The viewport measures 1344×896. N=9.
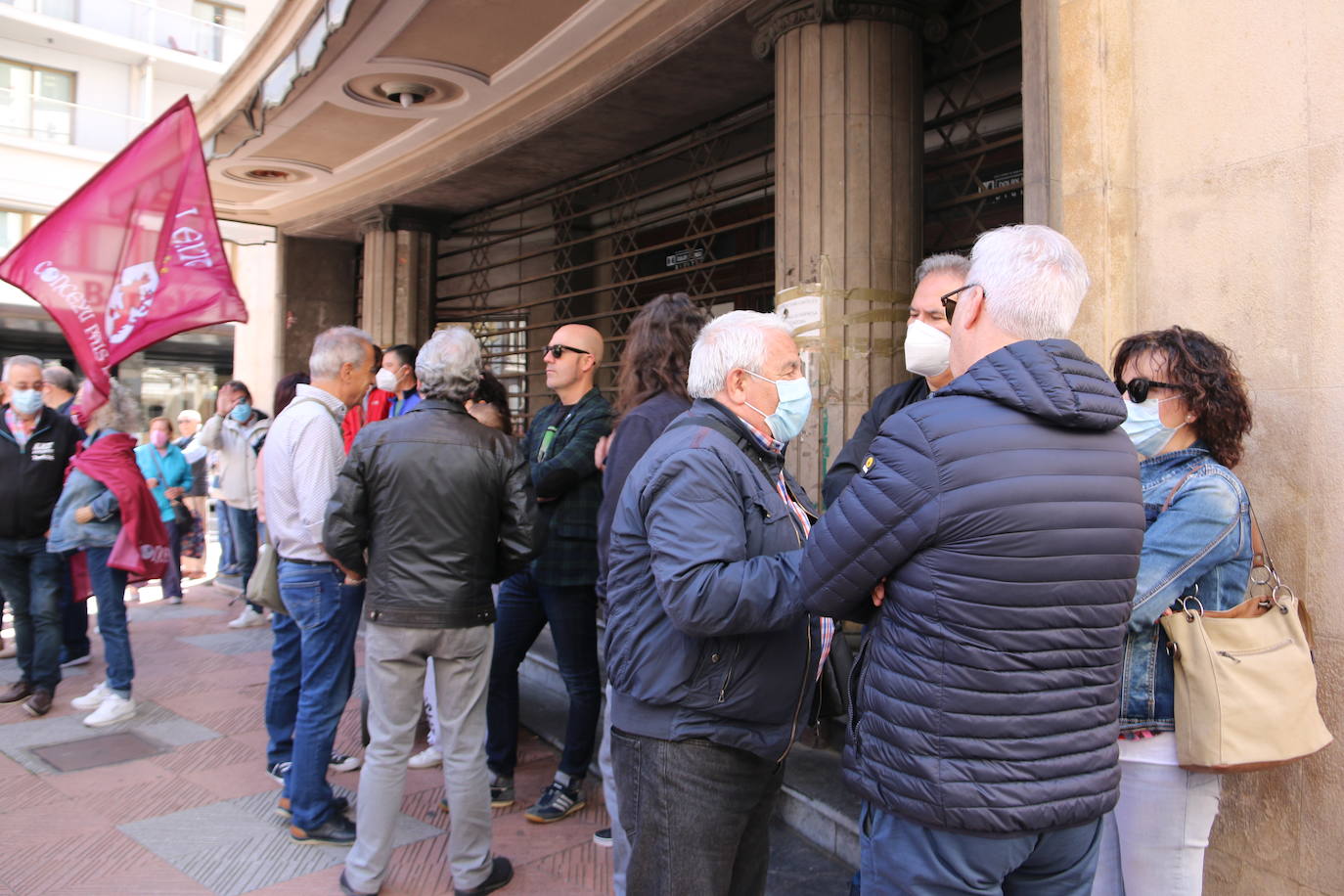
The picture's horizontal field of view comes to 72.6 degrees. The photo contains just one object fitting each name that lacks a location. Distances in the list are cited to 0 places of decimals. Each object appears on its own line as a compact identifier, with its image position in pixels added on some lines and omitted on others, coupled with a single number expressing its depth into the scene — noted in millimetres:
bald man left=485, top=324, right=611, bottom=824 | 4000
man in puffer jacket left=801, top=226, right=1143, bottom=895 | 1613
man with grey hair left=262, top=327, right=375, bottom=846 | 3771
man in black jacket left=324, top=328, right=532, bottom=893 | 3232
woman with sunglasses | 2207
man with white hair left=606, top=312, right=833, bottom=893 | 2029
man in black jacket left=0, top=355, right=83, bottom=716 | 5477
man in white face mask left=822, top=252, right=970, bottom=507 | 2725
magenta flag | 5039
